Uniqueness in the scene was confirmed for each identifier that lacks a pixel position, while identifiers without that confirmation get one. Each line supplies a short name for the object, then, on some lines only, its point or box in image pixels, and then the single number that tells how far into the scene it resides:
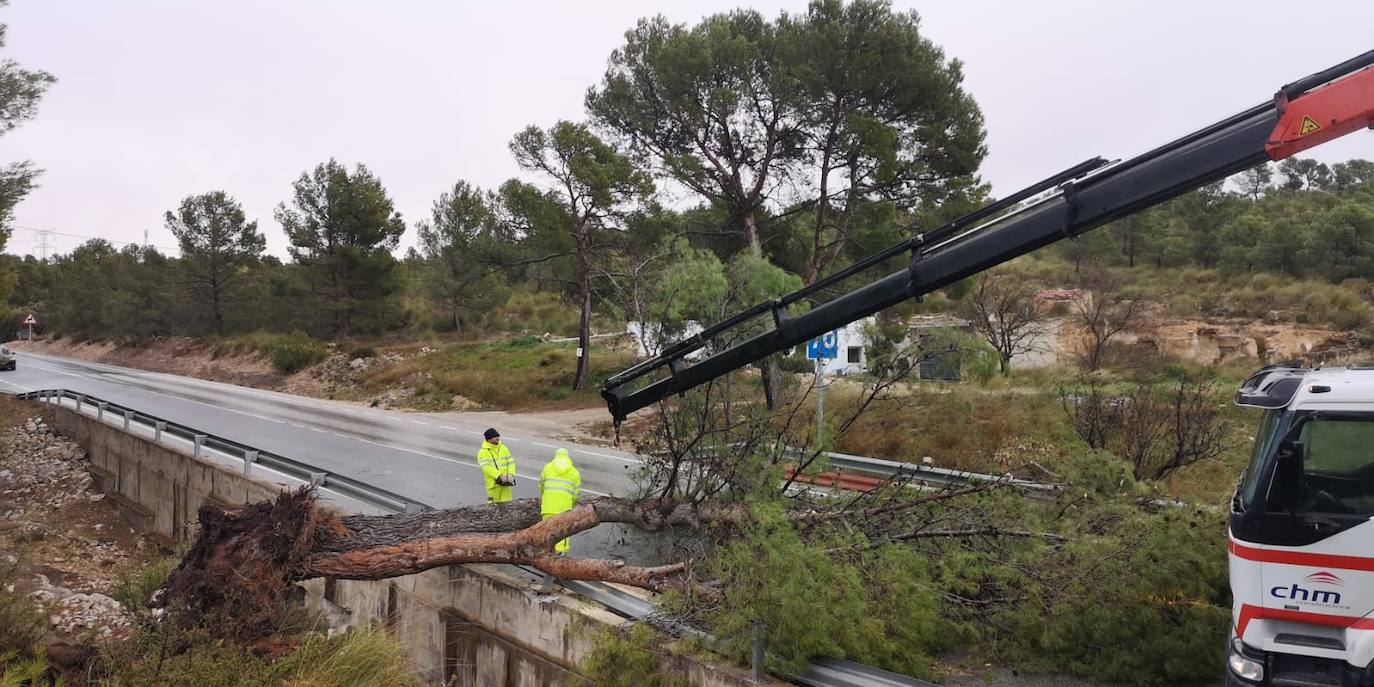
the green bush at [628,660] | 5.40
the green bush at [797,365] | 19.05
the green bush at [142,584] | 9.30
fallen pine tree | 6.60
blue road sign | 11.02
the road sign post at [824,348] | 10.70
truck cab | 4.27
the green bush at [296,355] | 35.00
